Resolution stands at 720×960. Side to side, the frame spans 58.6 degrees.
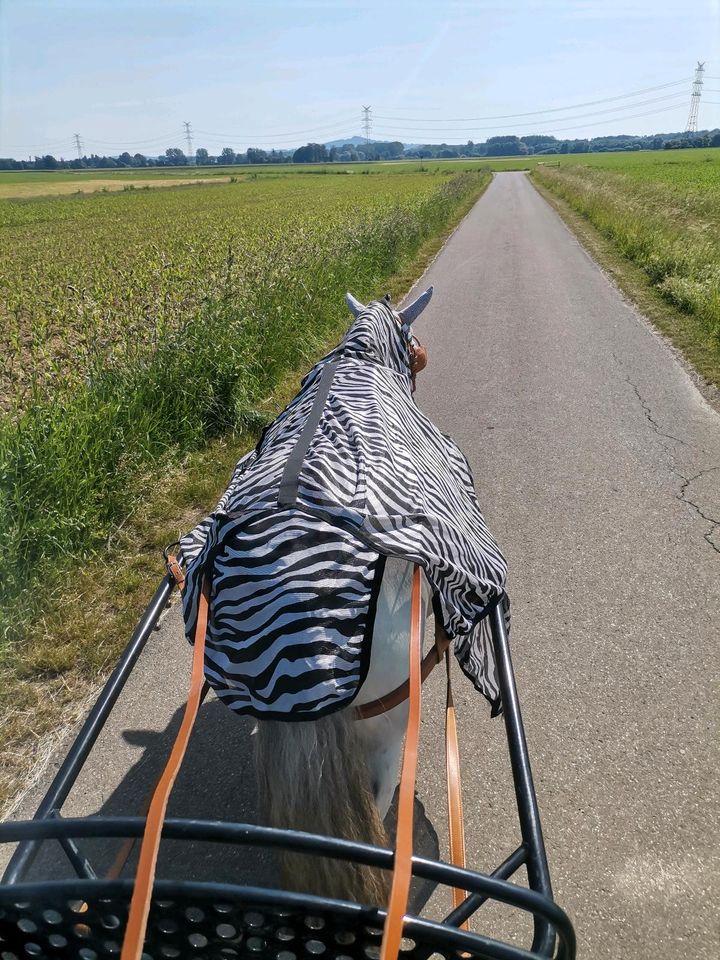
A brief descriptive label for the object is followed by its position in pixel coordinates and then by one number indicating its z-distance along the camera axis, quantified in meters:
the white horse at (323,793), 1.39
